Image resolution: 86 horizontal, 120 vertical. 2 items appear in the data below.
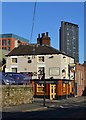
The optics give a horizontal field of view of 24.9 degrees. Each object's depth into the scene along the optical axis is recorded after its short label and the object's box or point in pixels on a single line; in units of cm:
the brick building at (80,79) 3901
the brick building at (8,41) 7771
